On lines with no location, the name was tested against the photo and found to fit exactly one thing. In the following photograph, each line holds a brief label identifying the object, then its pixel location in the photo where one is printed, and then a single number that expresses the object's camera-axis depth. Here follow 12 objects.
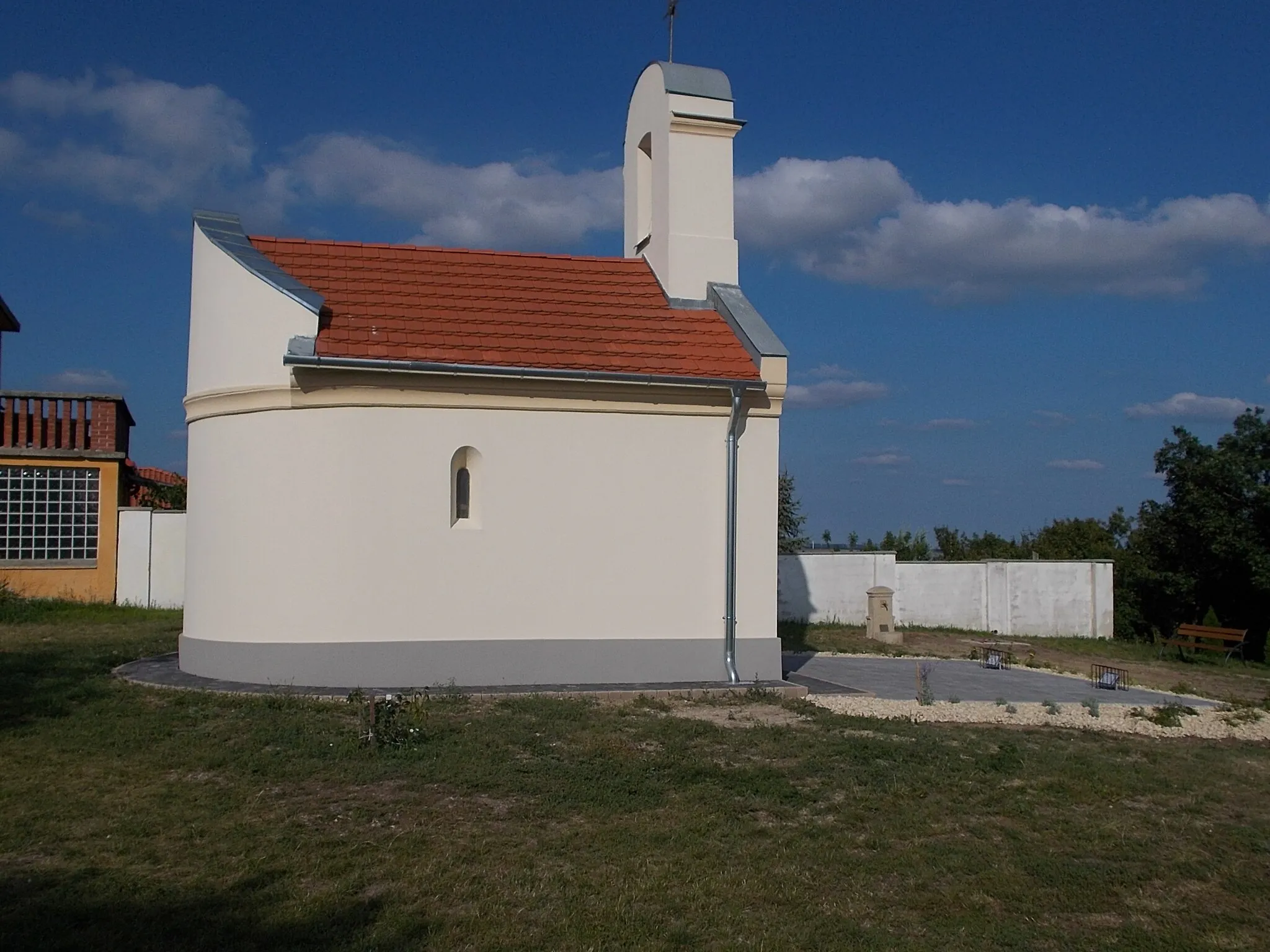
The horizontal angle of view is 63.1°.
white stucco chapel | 12.45
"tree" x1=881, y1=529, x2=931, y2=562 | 36.03
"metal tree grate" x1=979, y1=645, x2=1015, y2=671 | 17.86
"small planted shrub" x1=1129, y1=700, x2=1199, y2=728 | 12.39
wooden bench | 20.83
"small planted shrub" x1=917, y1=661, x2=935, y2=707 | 13.06
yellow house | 22.67
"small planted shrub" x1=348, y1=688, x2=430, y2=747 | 9.21
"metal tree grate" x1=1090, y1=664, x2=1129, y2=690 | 15.74
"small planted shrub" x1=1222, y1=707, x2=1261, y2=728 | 12.86
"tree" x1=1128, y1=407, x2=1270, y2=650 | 22.78
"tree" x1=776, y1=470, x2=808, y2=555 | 33.72
